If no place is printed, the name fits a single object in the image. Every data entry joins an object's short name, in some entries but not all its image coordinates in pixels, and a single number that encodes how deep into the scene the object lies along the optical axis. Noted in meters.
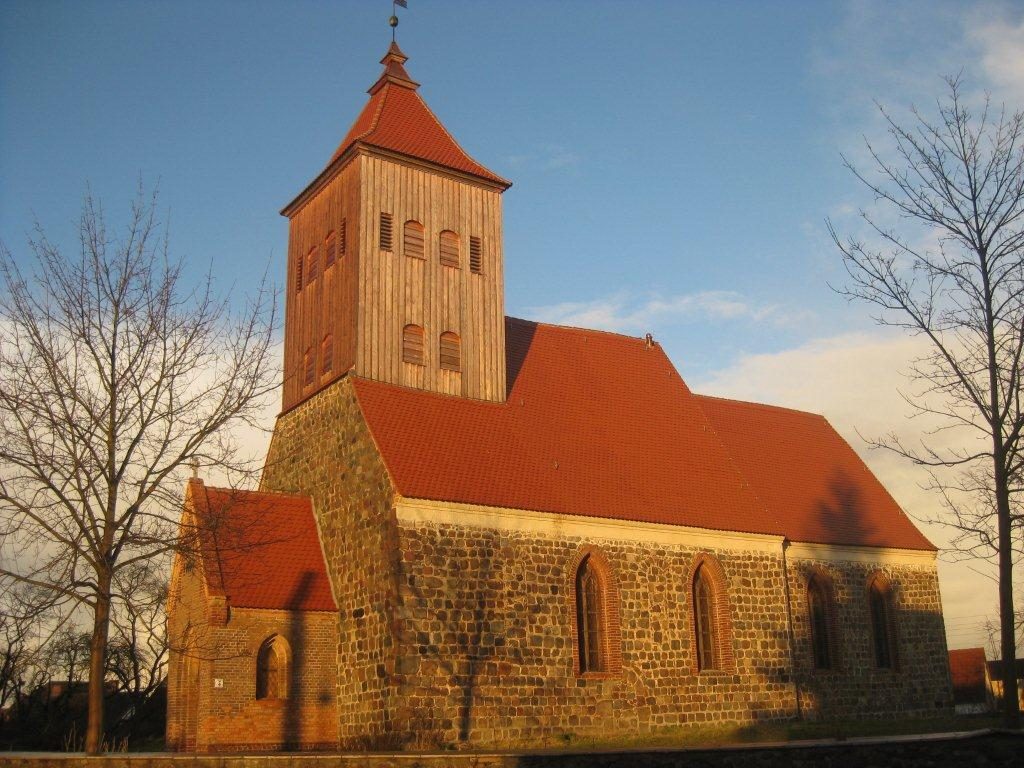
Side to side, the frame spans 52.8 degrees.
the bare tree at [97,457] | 15.74
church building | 19.86
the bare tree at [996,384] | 16.31
